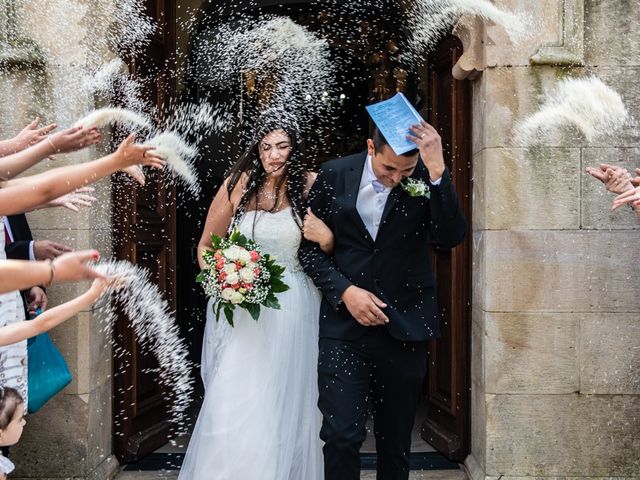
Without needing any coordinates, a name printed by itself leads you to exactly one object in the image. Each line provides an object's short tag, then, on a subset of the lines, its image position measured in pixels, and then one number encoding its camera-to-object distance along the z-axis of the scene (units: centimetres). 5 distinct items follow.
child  317
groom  358
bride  411
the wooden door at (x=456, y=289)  507
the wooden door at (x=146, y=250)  512
